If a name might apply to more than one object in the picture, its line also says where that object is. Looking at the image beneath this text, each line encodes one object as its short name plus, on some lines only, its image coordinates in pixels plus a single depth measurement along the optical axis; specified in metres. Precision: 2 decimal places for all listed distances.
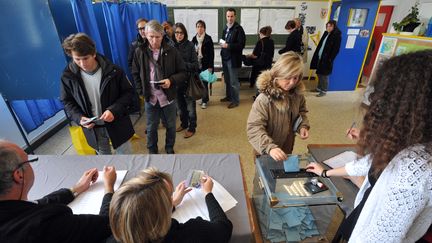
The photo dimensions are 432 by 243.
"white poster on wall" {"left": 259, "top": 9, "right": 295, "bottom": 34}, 5.07
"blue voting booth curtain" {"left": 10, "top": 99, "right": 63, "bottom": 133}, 2.39
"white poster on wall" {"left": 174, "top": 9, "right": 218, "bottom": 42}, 5.01
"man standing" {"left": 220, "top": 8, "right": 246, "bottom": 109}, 3.67
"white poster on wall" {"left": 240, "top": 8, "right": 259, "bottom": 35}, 5.04
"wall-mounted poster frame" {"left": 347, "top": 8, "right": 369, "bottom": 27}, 4.43
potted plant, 3.49
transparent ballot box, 1.11
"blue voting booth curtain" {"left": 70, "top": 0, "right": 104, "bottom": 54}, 2.22
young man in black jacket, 1.54
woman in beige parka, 1.36
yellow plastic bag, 2.12
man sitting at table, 0.64
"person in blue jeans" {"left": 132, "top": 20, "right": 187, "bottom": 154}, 2.06
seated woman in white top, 0.66
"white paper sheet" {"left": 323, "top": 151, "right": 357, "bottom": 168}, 1.45
